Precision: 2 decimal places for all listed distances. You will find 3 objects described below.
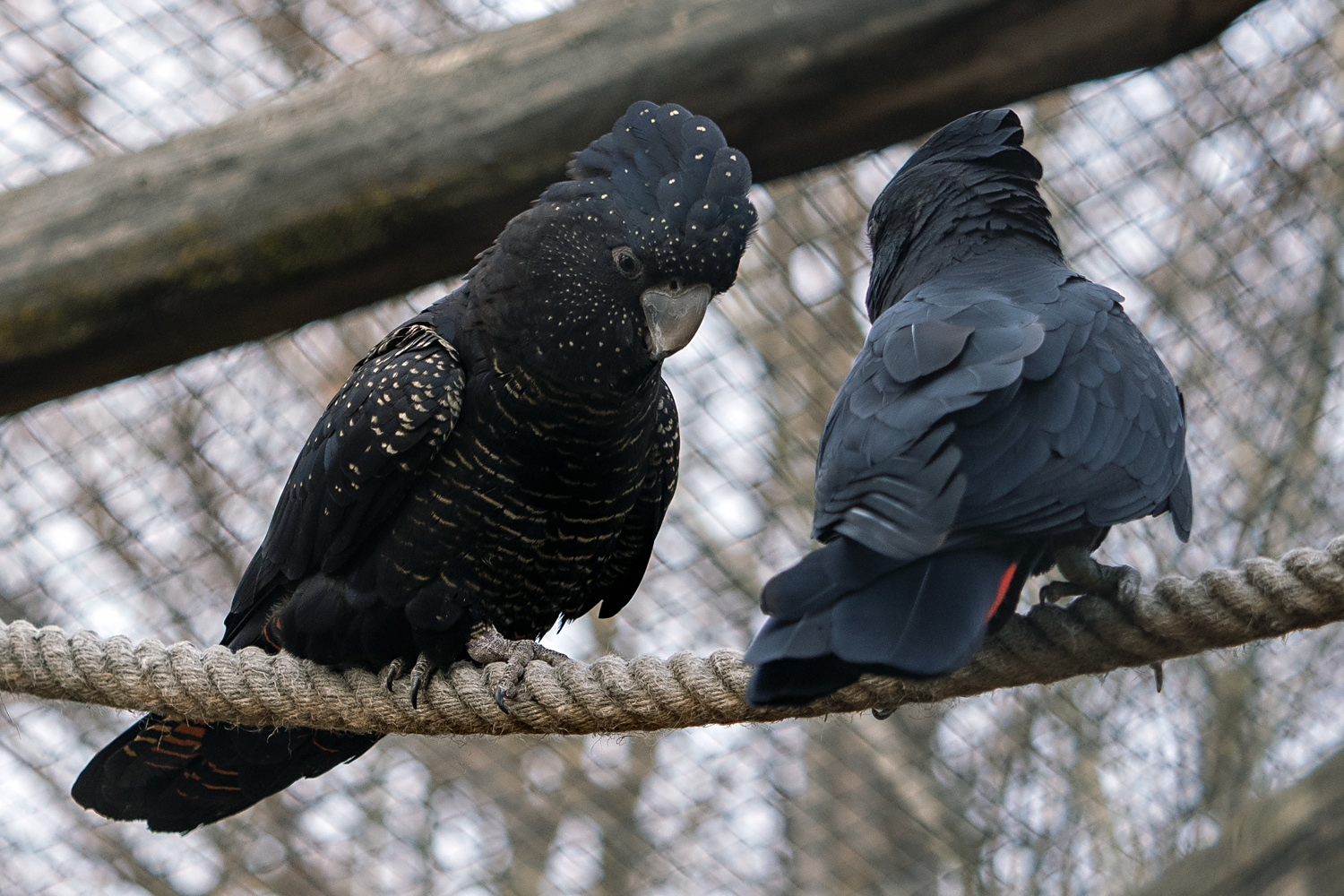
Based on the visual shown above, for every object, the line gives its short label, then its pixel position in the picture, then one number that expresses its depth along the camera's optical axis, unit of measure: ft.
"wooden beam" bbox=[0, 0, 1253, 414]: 14.23
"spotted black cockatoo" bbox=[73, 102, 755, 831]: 14.16
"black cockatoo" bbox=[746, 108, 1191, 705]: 13.37
